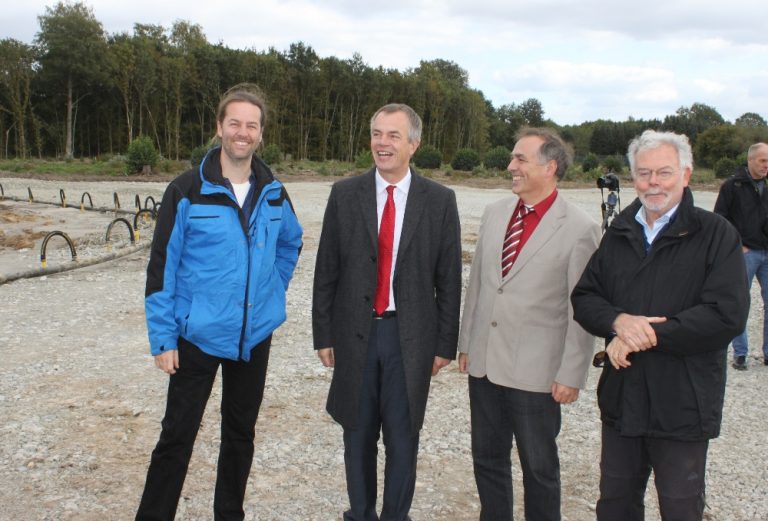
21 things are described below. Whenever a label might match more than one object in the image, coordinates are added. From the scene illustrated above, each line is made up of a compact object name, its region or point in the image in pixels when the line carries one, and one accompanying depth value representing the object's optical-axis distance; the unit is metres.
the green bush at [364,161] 41.81
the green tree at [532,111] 93.34
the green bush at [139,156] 32.81
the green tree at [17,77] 42.22
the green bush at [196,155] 33.34
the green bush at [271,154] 39.12
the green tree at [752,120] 68.32
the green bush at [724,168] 42.42
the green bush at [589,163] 45.06
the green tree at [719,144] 56.91
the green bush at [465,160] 44.66
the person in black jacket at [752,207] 5.72
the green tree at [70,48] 43.59
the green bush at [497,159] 44.81
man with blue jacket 2.93
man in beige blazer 2.89
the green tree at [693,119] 79.81
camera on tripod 12.99
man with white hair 2.43
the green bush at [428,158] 43.78
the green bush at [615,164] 42.38
